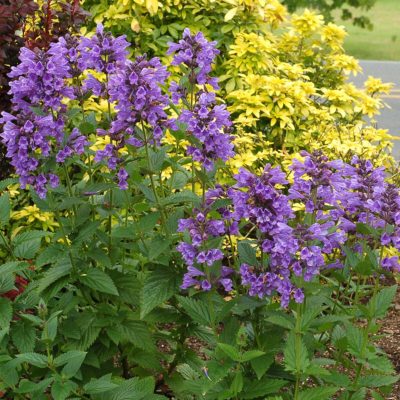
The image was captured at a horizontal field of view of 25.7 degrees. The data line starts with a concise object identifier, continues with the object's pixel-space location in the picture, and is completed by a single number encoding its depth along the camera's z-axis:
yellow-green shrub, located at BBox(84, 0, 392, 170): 5.82
